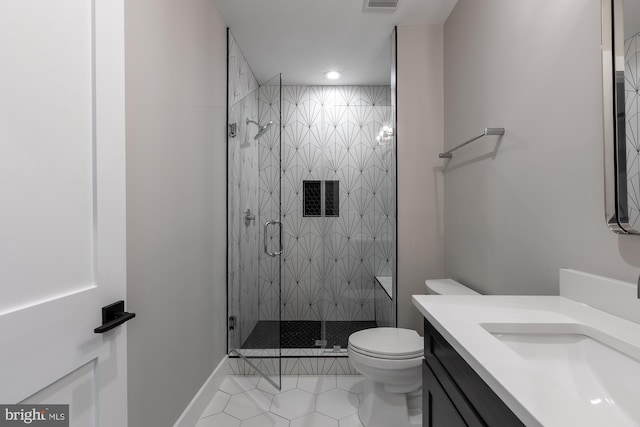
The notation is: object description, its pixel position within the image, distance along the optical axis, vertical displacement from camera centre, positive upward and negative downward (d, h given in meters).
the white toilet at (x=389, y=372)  1.62 -0.85
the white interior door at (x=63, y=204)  0.62 +0.03
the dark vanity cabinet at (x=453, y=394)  0.65 -0.46
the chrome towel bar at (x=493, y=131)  1.49 +0.40
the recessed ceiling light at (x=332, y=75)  2.92 +1.35
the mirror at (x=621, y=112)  0.86 +0.29
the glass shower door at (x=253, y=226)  2.15 -0.08
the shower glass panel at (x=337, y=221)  2.53 -0.05
